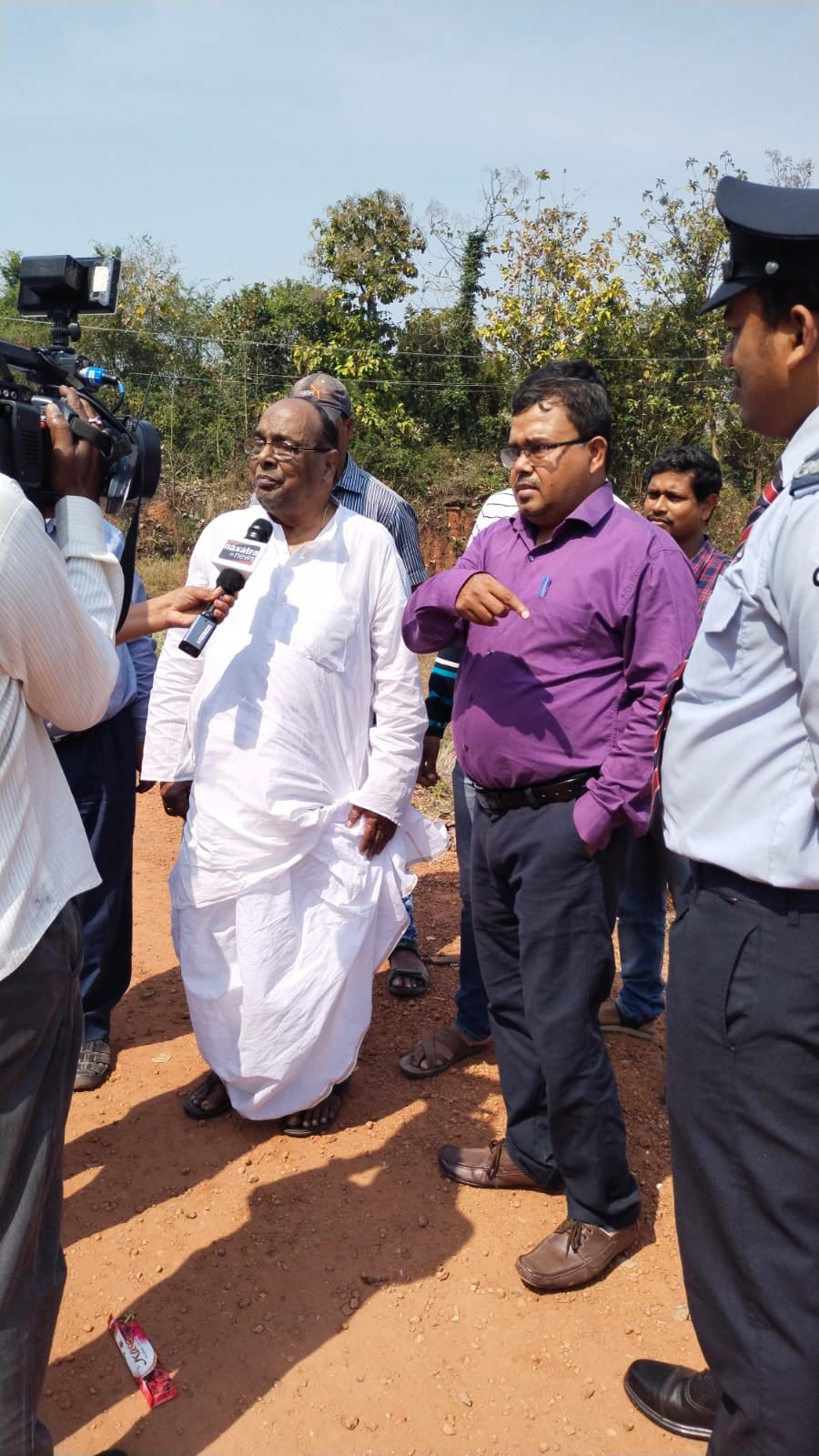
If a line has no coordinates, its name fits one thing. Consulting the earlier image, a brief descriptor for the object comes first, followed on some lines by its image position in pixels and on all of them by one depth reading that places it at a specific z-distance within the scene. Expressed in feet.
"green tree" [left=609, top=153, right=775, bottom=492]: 53.31
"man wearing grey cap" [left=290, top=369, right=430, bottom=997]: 14.32
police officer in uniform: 5.51
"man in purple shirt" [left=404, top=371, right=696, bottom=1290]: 8.54
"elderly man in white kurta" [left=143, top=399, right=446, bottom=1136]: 10.64
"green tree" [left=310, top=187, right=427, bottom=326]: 57.16
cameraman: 5.86
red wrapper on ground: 7.89
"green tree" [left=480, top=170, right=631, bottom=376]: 51.75
